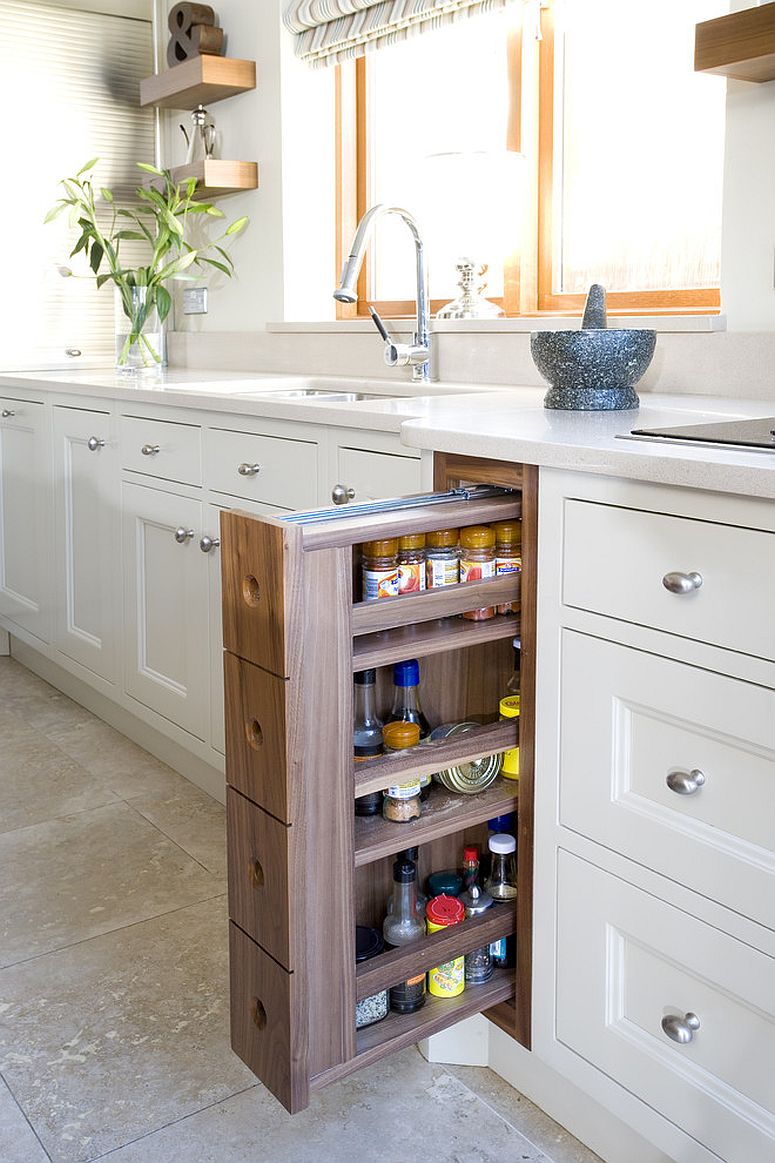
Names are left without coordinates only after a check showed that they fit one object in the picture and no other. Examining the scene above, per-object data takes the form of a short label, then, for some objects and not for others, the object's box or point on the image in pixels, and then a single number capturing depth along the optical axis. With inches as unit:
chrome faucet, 97.0
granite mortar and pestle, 63.6
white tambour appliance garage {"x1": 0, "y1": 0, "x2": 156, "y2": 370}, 135.9
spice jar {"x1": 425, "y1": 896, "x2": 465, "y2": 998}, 56.1
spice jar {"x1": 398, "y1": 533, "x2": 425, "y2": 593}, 51.9
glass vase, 129.2
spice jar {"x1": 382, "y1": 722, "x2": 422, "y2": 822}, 53.2
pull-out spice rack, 46.4
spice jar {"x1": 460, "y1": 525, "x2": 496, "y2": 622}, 54.2
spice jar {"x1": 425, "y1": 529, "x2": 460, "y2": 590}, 53.0
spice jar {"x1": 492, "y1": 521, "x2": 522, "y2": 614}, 55.1
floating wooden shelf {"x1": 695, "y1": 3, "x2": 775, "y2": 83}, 64.9
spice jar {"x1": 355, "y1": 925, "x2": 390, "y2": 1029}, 53.0
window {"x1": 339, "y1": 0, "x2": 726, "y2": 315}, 88.7
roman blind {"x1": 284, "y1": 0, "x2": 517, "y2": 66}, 99.7
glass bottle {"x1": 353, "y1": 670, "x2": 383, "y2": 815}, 53.9
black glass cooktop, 47.8
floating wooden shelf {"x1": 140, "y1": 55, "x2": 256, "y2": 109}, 121.7
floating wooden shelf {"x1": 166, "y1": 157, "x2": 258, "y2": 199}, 123.2
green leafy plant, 126.6
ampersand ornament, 125.9
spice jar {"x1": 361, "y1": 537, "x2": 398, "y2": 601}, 51.1
